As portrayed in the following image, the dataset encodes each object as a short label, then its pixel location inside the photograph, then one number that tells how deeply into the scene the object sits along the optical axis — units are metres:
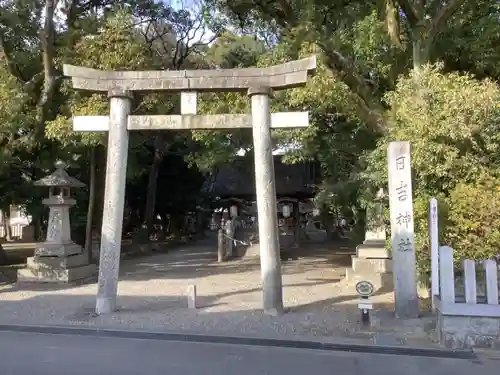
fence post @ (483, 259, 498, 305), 7.05
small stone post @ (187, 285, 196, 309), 10.20
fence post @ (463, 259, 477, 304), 7.11
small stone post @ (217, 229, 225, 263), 21.38
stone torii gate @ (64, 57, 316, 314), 9.66
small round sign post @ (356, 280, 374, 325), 8.41
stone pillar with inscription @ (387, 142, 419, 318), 8.73
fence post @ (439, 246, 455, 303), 7.18
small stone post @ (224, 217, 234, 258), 22.47
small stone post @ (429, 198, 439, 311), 8.18
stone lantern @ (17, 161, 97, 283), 14.13
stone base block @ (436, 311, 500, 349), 7.12
